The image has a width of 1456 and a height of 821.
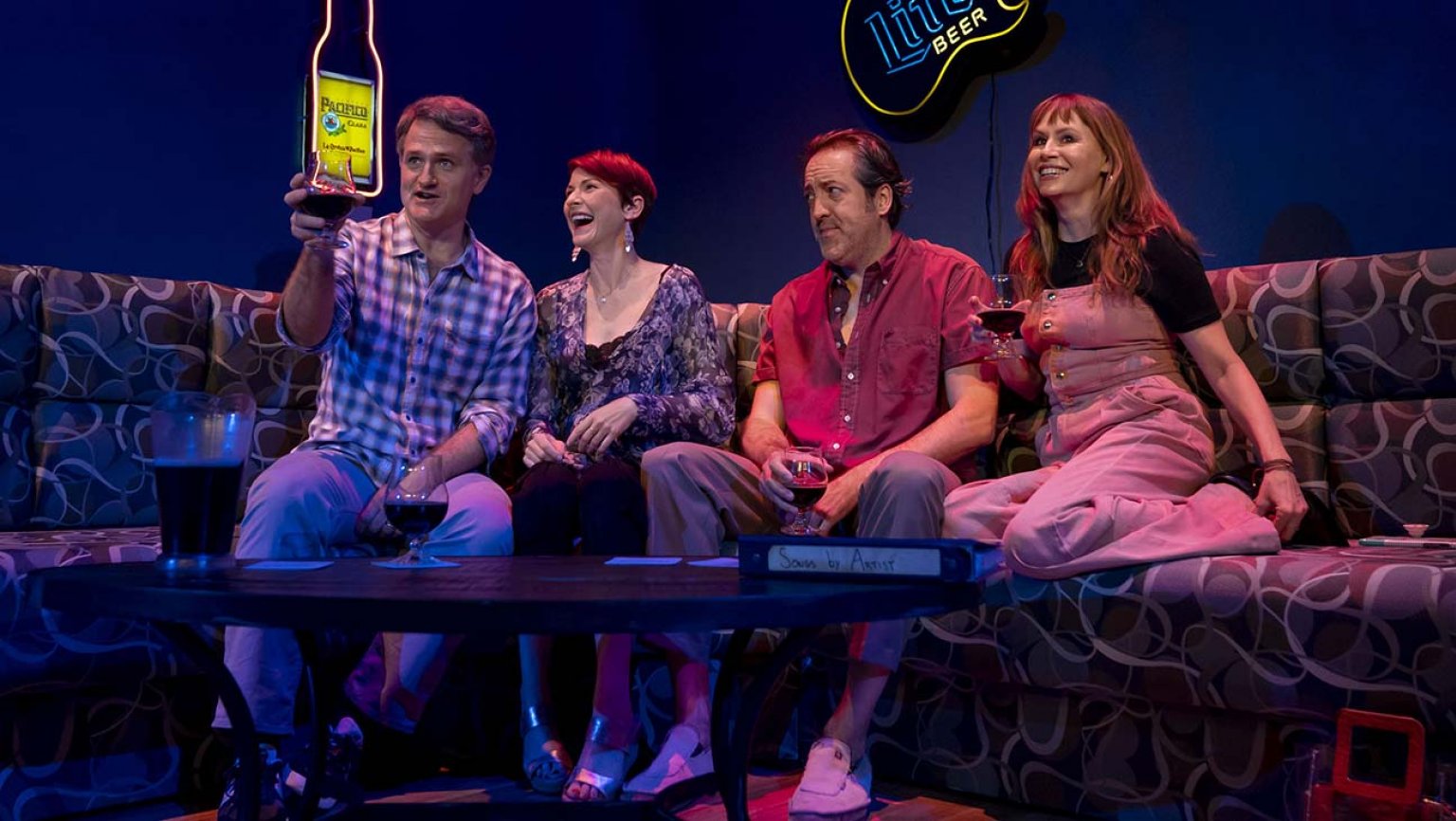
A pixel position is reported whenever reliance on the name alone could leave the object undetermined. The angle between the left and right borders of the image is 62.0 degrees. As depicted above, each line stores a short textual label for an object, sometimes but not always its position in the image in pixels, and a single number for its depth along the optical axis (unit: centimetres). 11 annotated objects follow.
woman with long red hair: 205
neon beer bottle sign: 335
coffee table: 114
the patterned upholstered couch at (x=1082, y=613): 182
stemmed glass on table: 161
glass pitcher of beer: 152
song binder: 128
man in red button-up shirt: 217
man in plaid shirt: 227
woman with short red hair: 228
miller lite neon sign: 317
